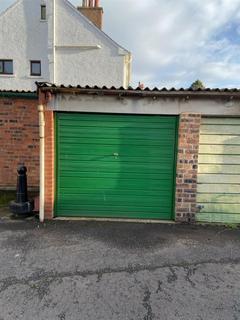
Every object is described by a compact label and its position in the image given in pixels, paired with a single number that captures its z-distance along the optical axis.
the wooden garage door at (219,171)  5.31
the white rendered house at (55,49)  14.05
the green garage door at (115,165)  5.36
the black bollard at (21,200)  5.45
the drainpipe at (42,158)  5.19
